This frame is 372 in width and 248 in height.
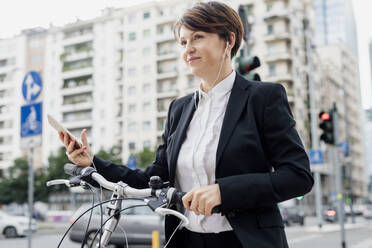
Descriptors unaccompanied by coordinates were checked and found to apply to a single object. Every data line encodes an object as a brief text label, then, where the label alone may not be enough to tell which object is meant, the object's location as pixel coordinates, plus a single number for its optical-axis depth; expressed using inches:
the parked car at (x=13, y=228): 727.1
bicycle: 60.9
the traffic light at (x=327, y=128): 449.0
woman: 64.6
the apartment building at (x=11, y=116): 2107.5
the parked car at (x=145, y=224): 479.2
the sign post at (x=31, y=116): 304.2
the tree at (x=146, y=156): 1839.4
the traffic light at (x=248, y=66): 263.1
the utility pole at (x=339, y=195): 443.4
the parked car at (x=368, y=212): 1812.3
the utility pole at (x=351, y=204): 1243.5
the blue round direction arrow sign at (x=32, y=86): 311.3
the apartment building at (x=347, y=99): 2643.7
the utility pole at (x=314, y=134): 945.5
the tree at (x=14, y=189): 1723.7
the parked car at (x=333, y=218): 1131.8
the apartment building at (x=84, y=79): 2432.3
